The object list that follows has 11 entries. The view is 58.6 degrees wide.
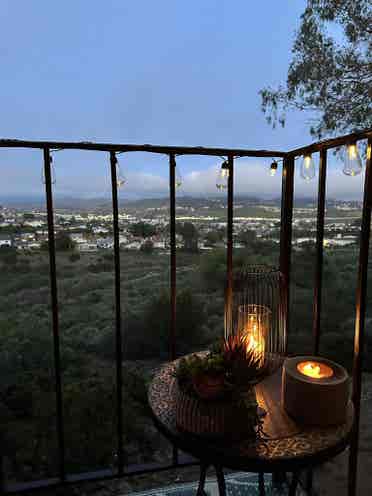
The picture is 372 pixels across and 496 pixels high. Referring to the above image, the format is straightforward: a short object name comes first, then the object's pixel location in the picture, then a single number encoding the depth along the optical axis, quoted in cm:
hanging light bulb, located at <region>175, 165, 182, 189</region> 126
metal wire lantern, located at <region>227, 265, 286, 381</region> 101
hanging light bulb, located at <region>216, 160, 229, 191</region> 129
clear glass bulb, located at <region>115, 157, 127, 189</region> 117
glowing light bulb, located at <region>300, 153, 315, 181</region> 120
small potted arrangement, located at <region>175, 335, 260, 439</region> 73
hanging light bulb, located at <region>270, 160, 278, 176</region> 133
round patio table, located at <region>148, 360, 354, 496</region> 74
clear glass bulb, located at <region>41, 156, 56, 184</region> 112
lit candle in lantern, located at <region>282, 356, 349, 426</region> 80
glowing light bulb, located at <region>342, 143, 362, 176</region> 97
